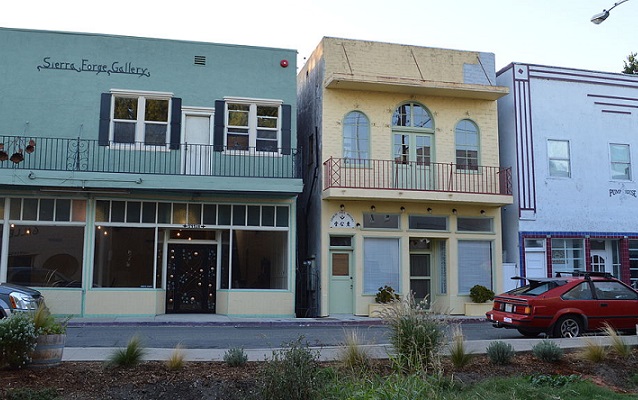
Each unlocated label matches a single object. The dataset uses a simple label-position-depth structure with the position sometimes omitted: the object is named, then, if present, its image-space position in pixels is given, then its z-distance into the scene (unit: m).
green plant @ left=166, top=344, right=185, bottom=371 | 8.48
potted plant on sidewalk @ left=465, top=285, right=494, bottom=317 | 20.95
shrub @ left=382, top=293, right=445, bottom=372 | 8.48
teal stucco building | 18.67
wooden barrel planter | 8.22
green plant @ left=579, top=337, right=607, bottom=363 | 9.79
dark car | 12.60
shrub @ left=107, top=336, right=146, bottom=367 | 8.47
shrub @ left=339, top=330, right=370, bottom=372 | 8.60
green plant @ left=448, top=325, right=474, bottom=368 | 9.21
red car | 13.81
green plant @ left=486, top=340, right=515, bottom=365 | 9.51
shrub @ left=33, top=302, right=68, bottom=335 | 8.34
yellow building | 20.59
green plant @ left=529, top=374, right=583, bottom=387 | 8.32
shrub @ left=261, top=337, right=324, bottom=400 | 6.87
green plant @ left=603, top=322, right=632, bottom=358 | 10.11
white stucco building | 22.48
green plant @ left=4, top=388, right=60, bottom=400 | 6.98
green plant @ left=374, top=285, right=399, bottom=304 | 19.95
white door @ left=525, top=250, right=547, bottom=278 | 22.25
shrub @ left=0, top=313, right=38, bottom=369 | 7.86
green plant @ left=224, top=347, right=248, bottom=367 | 8.88
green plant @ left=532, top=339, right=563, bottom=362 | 9.69
